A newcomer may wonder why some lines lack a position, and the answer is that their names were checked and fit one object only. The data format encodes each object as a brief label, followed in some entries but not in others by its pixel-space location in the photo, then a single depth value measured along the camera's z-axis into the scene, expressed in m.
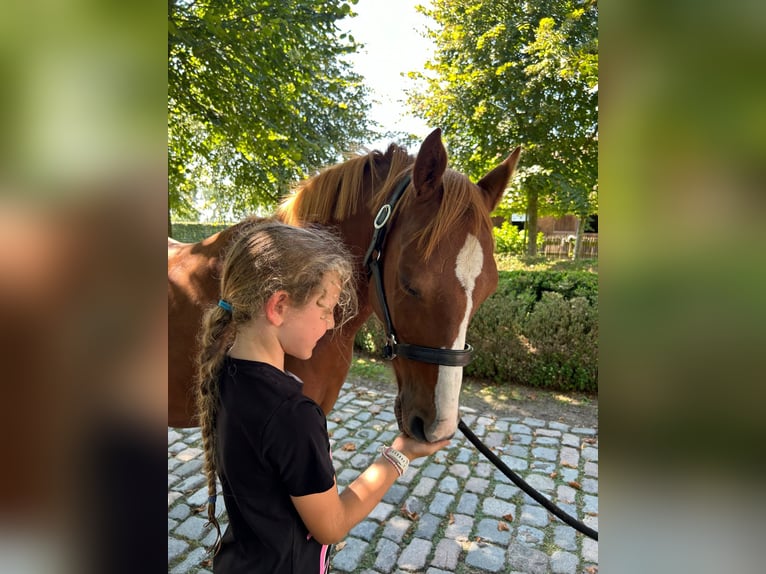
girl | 1.09
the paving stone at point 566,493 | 3.57
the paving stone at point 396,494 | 3.55
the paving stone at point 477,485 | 3.73
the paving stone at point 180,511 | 3.27
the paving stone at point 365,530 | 3.09
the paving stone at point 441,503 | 3.41
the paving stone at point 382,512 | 3.31
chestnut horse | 1.62
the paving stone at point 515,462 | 4.12
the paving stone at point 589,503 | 3.43
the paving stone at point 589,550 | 2.89
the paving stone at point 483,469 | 3.98
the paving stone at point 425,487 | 3.67
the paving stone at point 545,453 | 4.33
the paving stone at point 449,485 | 3.72
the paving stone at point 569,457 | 4.19
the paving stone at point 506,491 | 3.63
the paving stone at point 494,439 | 4.62
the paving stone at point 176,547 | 2.90
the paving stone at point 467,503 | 3.43
